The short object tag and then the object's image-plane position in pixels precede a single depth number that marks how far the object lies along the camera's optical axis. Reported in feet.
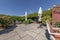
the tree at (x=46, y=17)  16.75
